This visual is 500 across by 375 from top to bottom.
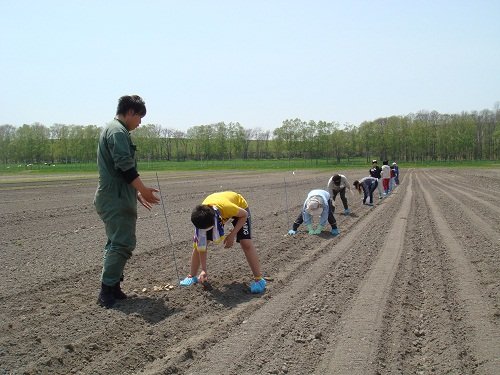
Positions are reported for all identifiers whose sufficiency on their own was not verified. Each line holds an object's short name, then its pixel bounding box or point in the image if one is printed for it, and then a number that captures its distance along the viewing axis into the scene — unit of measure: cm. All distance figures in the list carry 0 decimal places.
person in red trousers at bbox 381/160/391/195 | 2189
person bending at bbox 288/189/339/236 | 1021
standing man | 503
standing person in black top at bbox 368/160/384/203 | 1967
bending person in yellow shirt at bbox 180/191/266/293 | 551
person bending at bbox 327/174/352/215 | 1441
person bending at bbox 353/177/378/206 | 1756
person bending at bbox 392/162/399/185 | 2619
